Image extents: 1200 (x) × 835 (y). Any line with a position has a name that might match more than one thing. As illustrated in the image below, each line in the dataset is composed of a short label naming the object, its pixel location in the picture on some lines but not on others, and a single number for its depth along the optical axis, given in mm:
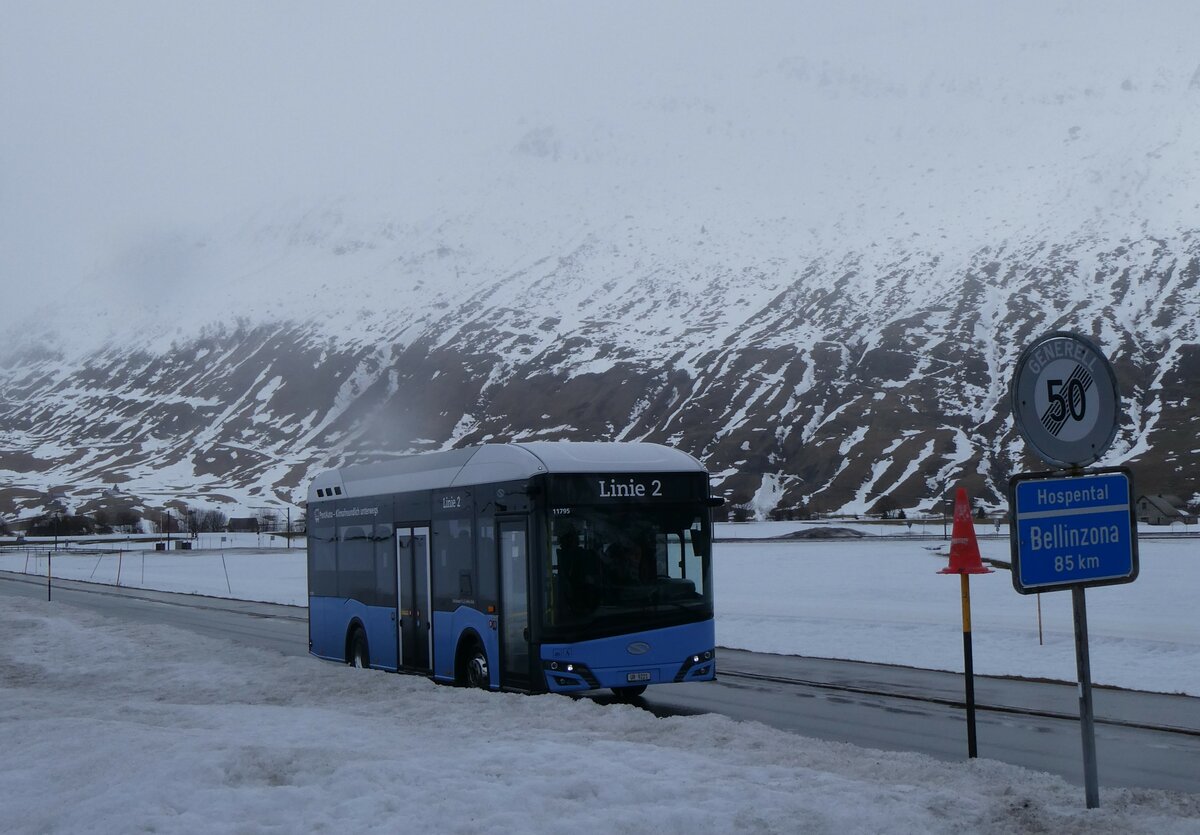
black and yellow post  10797
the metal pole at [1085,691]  7219
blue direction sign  7199
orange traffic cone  11820
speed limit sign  7180
